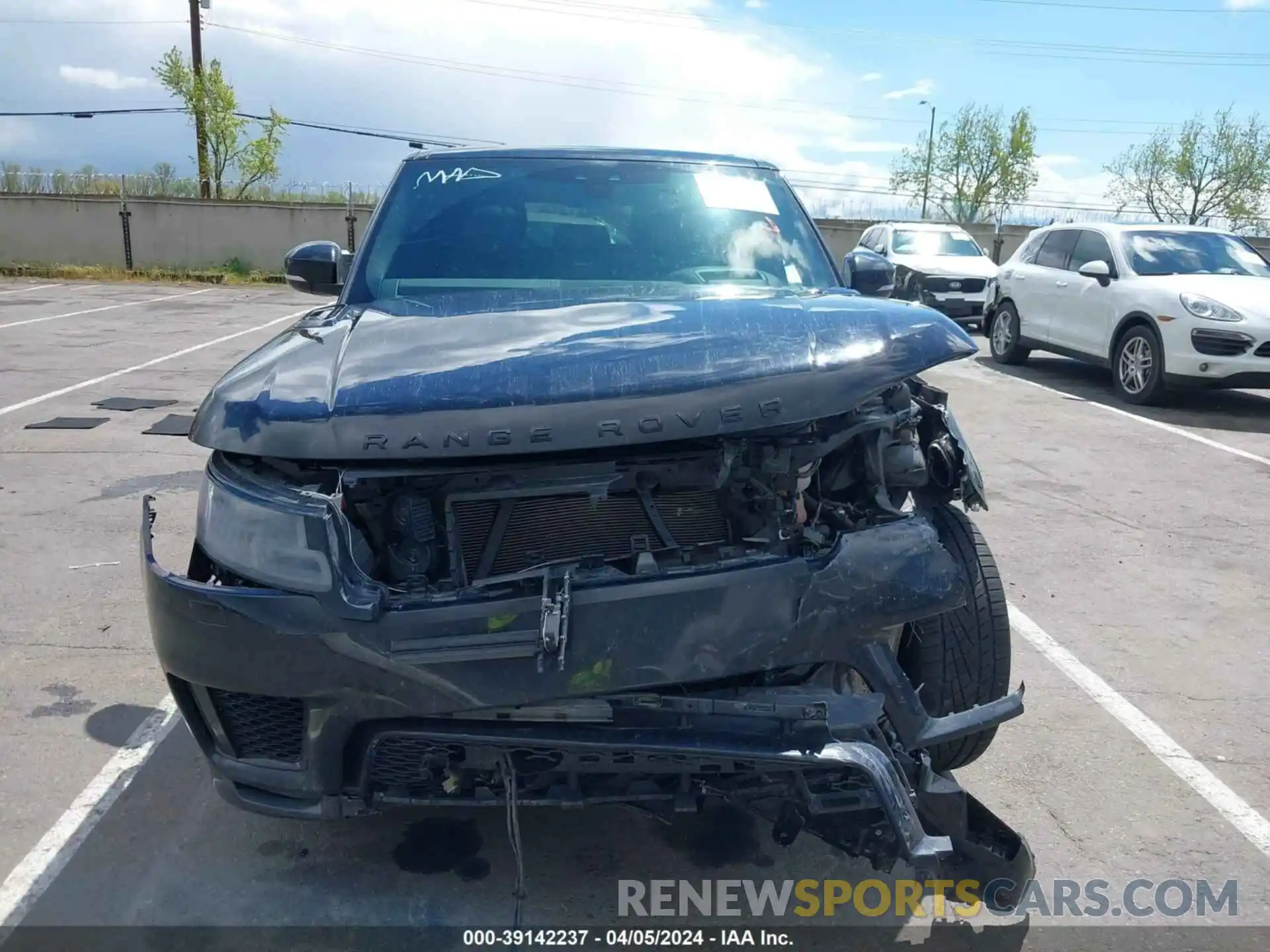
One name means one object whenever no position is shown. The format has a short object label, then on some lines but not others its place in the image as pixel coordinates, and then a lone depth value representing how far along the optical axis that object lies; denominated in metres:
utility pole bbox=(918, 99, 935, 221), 52.62
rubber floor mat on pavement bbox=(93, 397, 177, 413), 8.48
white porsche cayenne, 8.77
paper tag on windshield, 3.91
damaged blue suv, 2.07
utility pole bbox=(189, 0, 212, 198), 34.47
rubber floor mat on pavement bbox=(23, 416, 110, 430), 7.64
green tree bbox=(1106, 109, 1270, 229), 43.09
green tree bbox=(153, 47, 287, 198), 34.69
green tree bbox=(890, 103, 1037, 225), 50.41
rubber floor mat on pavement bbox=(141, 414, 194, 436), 7.55
